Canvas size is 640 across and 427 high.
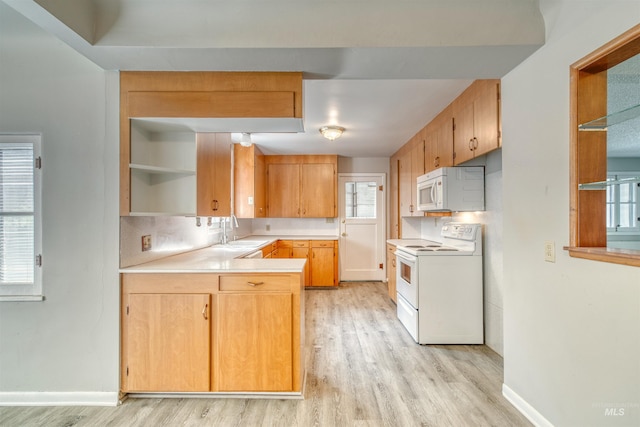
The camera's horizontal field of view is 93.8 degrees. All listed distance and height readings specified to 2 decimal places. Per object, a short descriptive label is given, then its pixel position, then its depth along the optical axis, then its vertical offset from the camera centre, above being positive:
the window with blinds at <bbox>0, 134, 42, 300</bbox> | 1.98 -0.02
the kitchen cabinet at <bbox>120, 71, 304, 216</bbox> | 1.95 +0.73
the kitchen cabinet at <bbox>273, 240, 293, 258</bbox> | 5.06 -0.59
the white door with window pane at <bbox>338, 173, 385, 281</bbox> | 5.61 -0.28
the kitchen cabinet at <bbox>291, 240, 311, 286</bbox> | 5.10 -0.61
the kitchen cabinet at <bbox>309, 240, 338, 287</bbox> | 5.12 -0.86
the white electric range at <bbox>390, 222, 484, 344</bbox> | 2.89 -0.79
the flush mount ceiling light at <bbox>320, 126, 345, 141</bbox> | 3.64 +1.00
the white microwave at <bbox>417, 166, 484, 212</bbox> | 2.92 +0.25
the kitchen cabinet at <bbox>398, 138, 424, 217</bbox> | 3.90 +0.56
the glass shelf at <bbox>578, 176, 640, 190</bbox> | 1.32 +0.13
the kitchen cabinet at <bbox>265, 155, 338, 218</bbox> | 5.32 +0.48
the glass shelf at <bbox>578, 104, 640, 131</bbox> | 1.22 +0.42
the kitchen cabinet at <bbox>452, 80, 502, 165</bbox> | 2.21 +0.76
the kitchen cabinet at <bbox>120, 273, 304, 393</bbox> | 1.98 -0.81
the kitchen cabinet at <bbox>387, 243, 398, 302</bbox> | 4.03 -0.78
